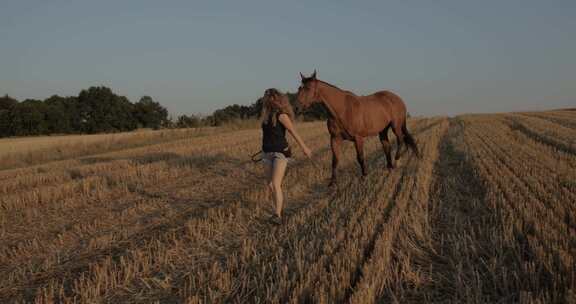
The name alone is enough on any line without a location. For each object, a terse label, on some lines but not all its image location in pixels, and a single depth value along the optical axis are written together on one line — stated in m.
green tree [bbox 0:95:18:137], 37.03
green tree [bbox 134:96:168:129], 48.47
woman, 4.98
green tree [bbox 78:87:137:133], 44.50
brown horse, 6.99
